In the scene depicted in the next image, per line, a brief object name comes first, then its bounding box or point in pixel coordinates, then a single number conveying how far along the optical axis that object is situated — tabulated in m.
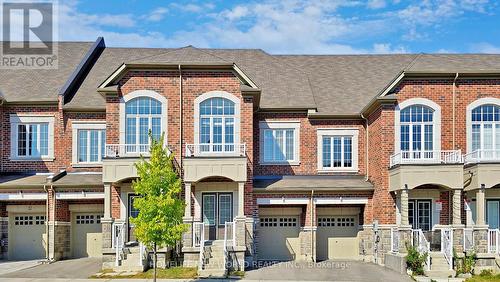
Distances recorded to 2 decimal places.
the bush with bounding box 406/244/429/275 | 24.44
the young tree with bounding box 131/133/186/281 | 20.97
